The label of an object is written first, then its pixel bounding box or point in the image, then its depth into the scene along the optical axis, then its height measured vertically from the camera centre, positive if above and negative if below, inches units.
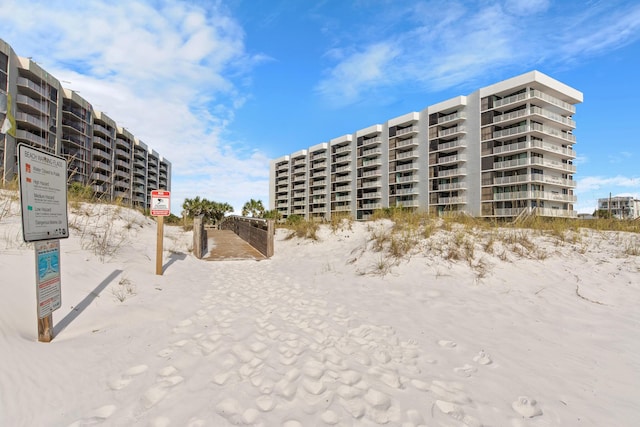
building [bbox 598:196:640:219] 3125.7 +164.8
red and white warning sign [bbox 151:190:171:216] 267.3 +12.9
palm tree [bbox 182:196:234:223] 1800.0 +56.6
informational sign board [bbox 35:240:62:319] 116.9 -26.6
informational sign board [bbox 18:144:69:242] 110.2 +9.7
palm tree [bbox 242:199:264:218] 2108.8 +70.1
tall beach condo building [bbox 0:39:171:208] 1240.8 +545.1
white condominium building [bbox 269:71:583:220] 1369.3 +370.6
